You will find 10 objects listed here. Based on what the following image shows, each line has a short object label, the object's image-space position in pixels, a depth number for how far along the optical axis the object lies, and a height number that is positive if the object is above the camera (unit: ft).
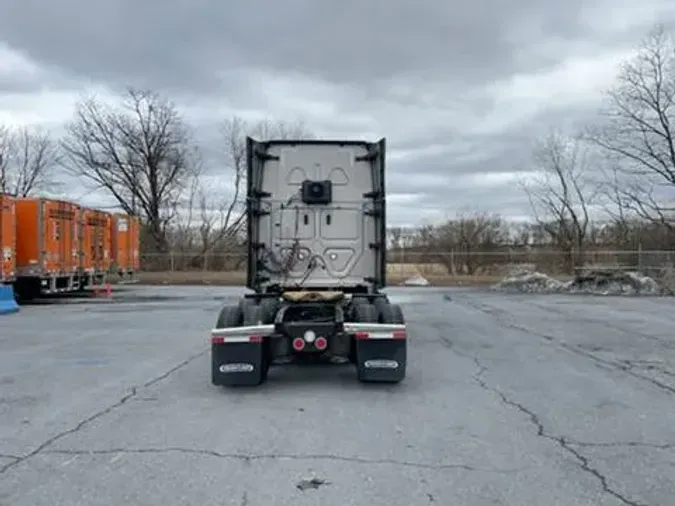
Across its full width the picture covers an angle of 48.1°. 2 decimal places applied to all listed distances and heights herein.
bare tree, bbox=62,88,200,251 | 190.80 +23.16
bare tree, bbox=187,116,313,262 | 188.85 +7.48
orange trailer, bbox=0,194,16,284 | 74.08 +1.83
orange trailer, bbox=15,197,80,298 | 79.66 +1.21
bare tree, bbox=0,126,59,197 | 219.00 +24.08
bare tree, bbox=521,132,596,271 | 184.82 +7.66
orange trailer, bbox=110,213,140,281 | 104.73 +1.63
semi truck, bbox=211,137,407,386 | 36.01 +1.86
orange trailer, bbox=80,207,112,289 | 91.76 +1.25
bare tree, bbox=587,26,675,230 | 152.87 +23.63
